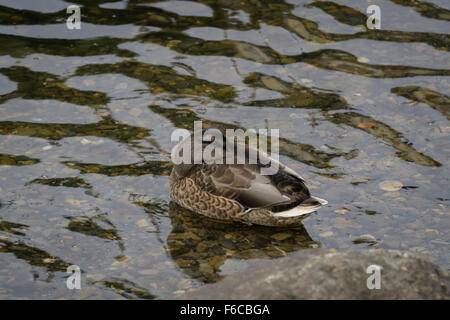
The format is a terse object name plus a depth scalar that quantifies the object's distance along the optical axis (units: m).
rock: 9.08
